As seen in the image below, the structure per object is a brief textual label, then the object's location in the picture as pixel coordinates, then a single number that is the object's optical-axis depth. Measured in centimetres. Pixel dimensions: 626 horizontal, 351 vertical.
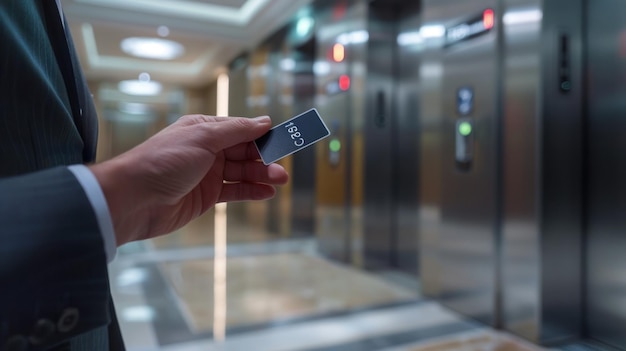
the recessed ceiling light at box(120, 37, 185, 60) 712
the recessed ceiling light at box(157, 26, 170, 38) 590
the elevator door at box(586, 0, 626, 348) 213
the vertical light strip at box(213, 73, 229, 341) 251
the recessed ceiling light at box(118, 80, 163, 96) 1023
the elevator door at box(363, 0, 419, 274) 398
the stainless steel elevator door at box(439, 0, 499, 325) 250
